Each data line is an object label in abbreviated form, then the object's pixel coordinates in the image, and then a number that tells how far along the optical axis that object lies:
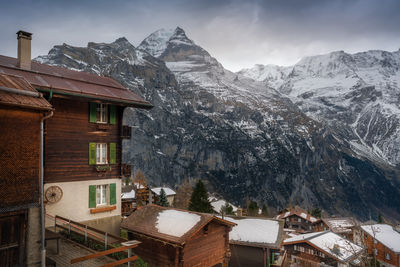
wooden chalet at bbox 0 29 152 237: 16.19
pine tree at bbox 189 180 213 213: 45.07
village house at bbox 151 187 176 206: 71.69
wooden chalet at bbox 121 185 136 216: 53.89
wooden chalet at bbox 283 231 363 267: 37.72
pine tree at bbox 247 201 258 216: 69.47
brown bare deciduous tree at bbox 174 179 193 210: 65.50
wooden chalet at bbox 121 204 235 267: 16.12
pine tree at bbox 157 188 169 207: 52.56
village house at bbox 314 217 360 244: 64.16
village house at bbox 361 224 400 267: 47.03
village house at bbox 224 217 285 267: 24.36
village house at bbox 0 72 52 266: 9.67
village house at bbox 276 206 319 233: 77.38
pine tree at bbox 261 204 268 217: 76.00
